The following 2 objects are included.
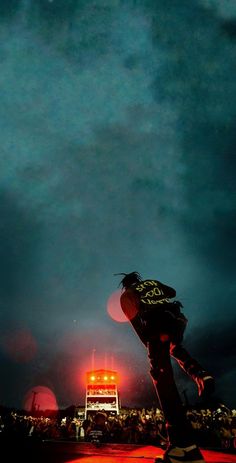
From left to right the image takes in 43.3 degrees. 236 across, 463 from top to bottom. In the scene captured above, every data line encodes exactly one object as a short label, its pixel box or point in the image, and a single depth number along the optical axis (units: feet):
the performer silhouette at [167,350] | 10.80
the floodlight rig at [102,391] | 150.00
